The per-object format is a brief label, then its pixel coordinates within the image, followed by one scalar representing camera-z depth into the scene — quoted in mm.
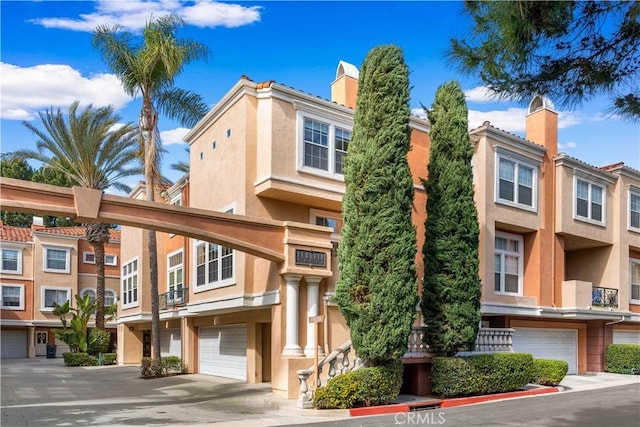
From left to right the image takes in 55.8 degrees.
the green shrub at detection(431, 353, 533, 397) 15969
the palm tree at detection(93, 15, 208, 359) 22219
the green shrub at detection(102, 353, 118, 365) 33062
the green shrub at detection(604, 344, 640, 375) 24875
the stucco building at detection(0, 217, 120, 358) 43281
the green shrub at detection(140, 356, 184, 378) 23438
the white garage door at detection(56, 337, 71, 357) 44469
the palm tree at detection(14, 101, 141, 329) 30703
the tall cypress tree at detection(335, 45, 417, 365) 14922
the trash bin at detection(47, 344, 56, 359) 42844
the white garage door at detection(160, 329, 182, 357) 28453
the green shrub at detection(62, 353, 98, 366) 32344
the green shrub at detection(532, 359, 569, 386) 18894
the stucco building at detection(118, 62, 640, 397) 17750
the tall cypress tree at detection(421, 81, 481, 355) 16641
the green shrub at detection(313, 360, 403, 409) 14016
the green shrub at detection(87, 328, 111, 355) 33750
